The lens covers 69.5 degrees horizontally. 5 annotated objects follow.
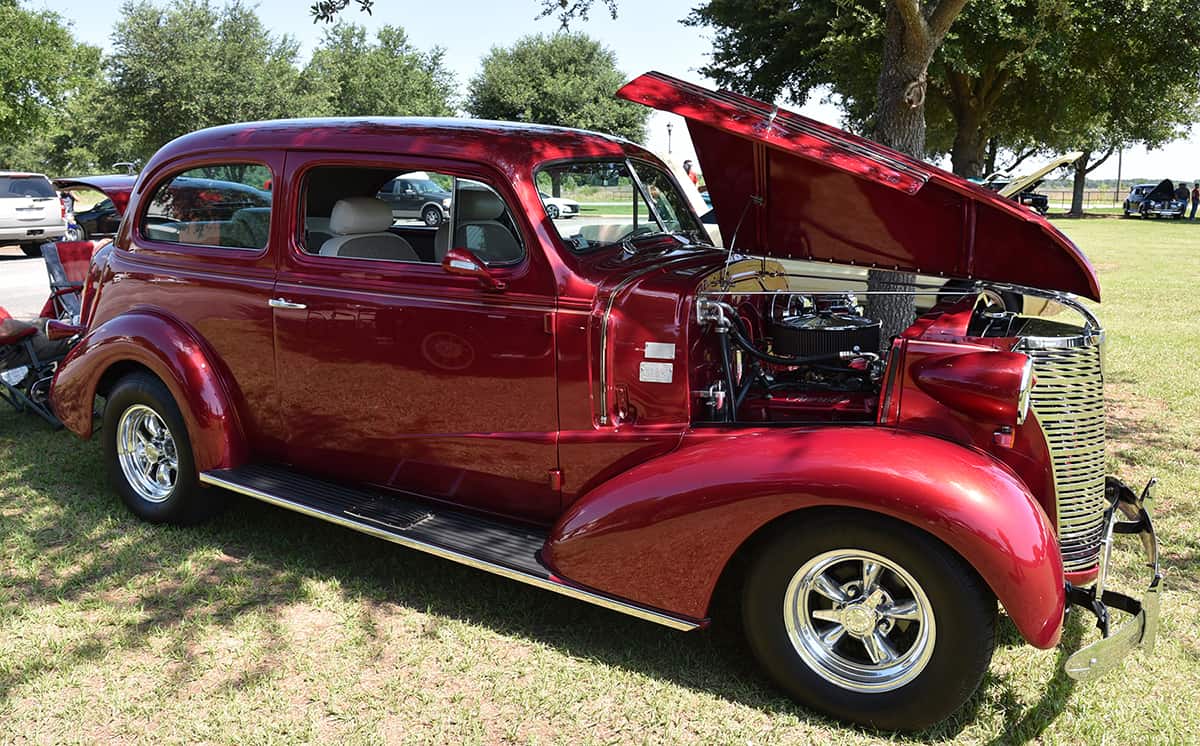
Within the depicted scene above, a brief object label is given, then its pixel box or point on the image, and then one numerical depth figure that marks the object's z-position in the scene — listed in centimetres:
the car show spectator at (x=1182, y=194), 4022
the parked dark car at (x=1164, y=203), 4006
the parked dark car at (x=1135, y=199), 4281
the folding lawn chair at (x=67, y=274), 701
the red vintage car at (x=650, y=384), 290
